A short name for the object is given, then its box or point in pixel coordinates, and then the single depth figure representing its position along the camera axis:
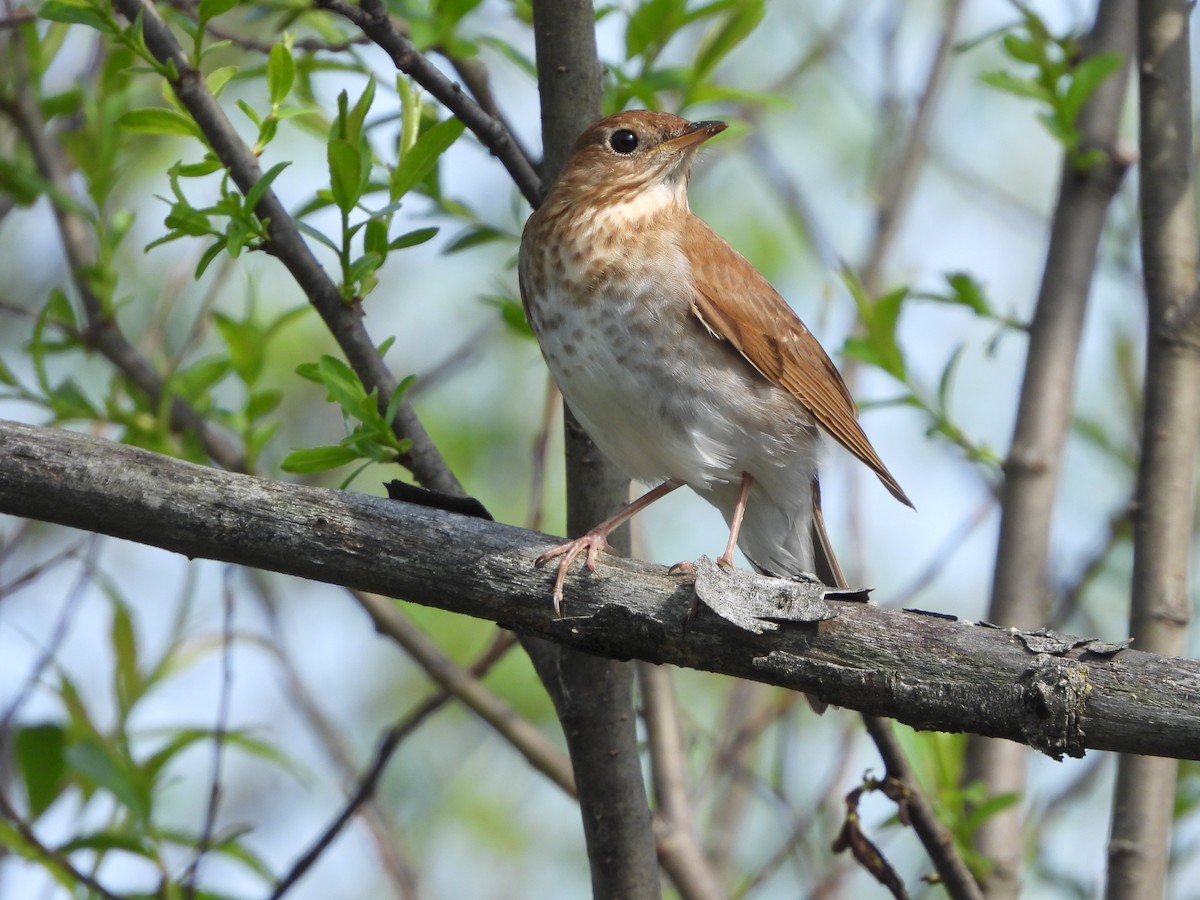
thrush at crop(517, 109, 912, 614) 8.15
